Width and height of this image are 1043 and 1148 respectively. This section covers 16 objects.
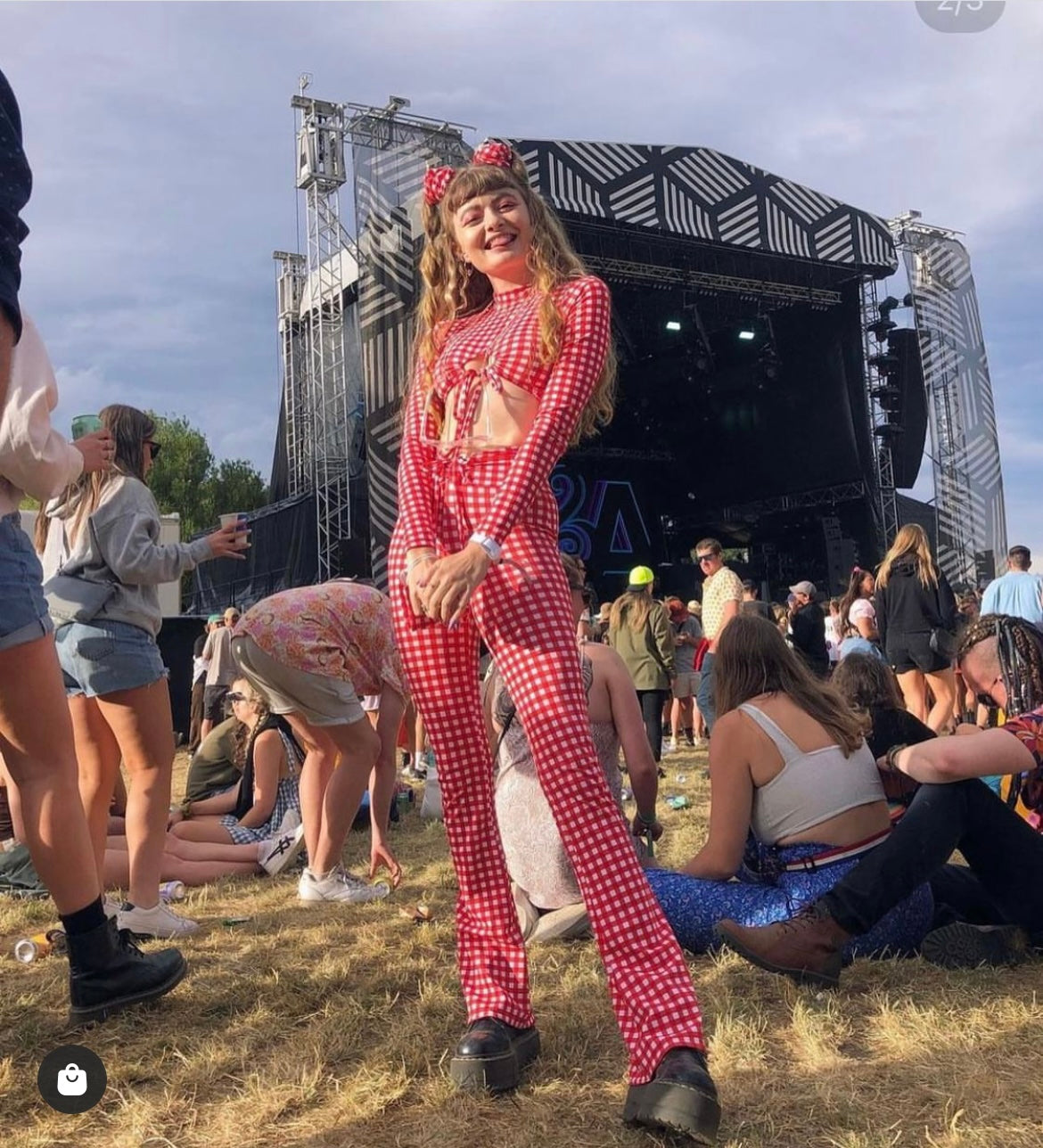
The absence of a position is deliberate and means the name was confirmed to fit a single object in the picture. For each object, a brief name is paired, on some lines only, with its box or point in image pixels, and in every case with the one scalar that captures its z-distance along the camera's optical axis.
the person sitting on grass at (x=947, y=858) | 2.28
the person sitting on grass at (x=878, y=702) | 3.22
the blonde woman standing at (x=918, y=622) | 6.19
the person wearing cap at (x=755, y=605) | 6.25
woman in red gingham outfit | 1.59
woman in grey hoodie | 2.76
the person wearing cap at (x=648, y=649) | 6.91
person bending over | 3.34
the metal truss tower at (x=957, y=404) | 17.64
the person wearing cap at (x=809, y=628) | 7.32
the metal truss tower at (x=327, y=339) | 16.92
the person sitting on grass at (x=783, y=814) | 2.56
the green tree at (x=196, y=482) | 33.69
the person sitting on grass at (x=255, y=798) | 4.53
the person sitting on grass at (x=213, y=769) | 5.04
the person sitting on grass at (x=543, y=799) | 2.94
